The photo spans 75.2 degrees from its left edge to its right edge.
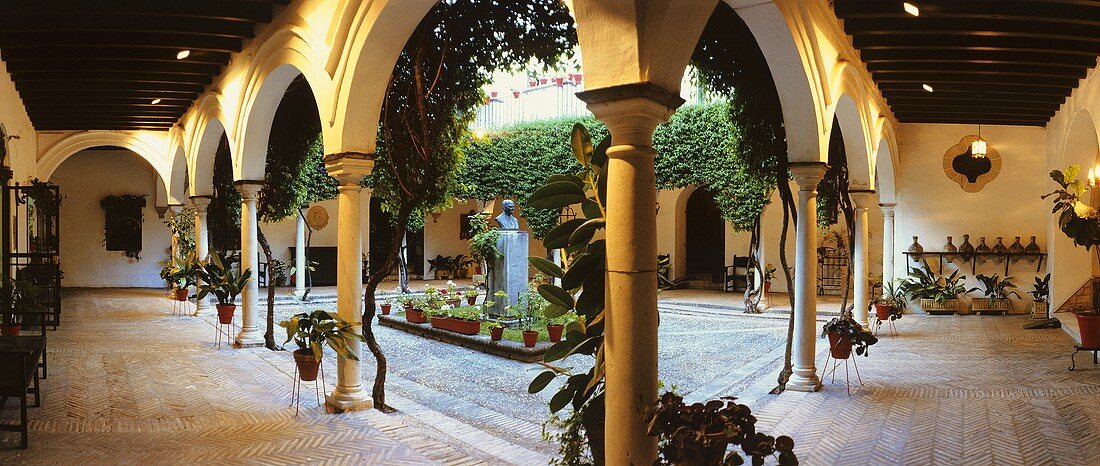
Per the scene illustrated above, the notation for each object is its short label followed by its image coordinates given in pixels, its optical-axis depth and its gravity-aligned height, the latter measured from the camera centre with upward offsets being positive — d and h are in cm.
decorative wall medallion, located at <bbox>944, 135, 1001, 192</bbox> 1388 +145
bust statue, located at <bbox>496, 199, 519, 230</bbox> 1238 +44
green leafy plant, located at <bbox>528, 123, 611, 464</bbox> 356 -19
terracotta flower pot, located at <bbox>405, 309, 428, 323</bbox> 1223 -124
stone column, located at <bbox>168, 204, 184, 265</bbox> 1543 +67
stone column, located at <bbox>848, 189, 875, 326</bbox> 1012 -28
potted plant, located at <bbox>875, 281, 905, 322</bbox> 1061 -100
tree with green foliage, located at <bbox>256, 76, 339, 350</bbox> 1043 +133
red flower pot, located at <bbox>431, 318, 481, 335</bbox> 1066 -125
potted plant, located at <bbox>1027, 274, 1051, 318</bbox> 1283 -101
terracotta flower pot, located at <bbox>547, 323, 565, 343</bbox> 966 -120
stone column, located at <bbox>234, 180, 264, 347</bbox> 934 -21
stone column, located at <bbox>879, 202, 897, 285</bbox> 1347 -20
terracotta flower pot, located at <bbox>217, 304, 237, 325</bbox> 977 -94
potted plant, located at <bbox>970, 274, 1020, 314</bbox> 1366 -110
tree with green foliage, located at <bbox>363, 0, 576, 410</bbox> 676 +172
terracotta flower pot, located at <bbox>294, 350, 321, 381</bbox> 604 -100
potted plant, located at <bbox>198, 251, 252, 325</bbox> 972 -54
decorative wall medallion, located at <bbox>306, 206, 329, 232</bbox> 2180 +83
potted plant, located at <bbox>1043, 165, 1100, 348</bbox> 746 +19
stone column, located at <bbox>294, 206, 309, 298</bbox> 1697 -43
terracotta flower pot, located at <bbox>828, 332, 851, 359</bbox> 655 -98
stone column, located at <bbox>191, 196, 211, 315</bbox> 1259 +29
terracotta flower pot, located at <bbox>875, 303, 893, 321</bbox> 1067 -106
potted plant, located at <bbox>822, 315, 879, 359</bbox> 636 -86
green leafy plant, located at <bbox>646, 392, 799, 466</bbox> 292 -80
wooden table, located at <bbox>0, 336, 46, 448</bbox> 473 -89
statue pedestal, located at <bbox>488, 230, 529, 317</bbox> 1216 -43
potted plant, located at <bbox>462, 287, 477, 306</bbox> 1355 -99
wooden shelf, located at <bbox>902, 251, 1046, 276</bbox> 1357 -32
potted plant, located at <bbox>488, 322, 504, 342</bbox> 993 -123
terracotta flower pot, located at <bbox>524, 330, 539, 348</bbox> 951 -127
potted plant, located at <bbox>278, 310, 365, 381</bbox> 592 -77
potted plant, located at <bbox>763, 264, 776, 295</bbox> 1527 -68
